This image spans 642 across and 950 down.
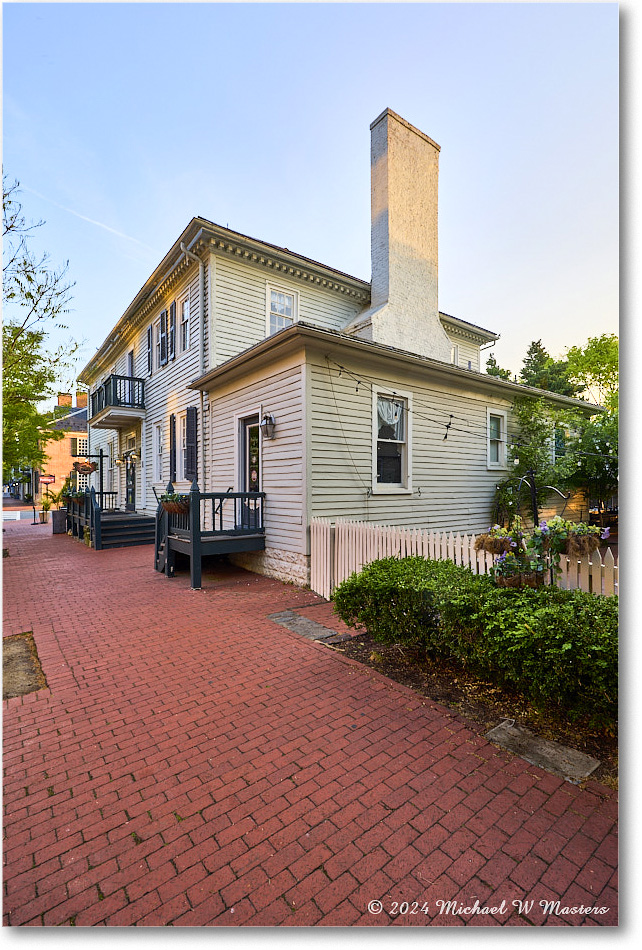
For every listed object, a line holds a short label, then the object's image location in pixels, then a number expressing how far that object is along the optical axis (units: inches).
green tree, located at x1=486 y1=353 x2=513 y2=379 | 1352.4
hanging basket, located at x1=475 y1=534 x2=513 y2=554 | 140.9
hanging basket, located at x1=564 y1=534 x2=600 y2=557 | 131.6
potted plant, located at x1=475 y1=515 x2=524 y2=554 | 140.8
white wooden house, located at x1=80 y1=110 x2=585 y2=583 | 282.2
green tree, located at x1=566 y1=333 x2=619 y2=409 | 400.3
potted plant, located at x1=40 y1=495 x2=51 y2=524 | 774.0
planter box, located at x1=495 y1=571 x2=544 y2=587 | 135.0
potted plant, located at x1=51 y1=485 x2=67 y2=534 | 618.2
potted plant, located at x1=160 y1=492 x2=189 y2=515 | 291.7
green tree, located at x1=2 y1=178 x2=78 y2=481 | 186.7
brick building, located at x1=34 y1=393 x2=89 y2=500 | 1391.5
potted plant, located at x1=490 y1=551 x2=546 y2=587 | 135.0
